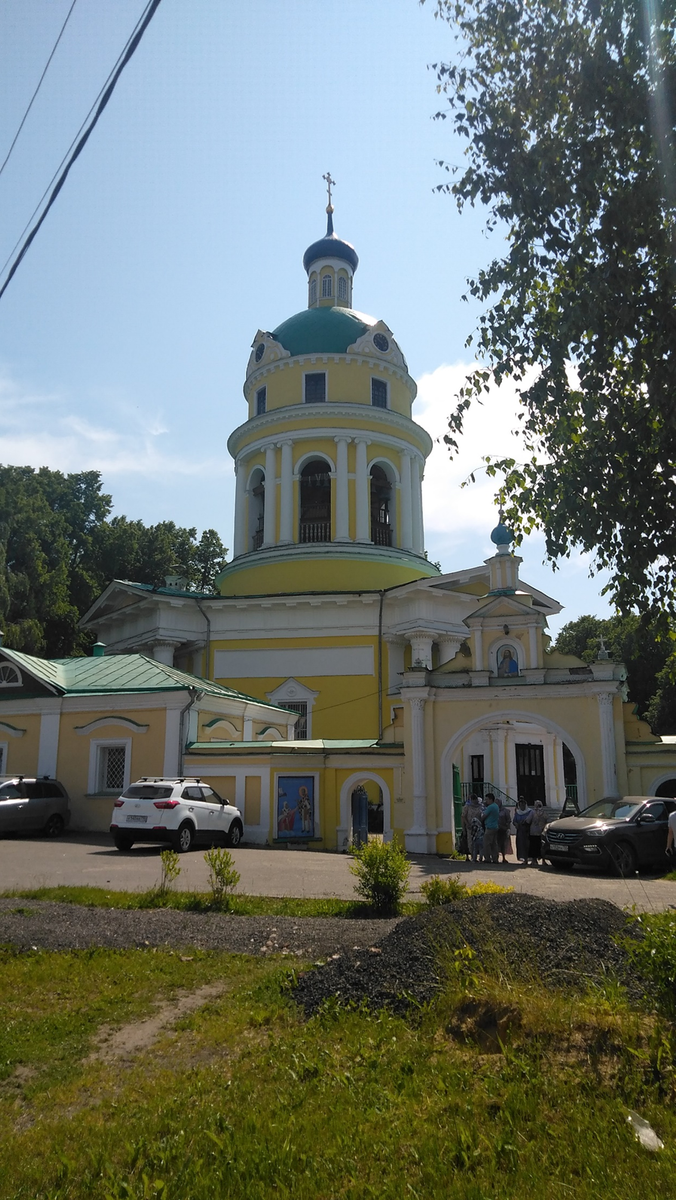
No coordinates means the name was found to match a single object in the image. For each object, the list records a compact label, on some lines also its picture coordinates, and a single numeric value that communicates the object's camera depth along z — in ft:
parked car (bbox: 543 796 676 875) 53.72
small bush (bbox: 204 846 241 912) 36.22
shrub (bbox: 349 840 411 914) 35.42
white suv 58.59
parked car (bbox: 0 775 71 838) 69.31
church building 66.33
